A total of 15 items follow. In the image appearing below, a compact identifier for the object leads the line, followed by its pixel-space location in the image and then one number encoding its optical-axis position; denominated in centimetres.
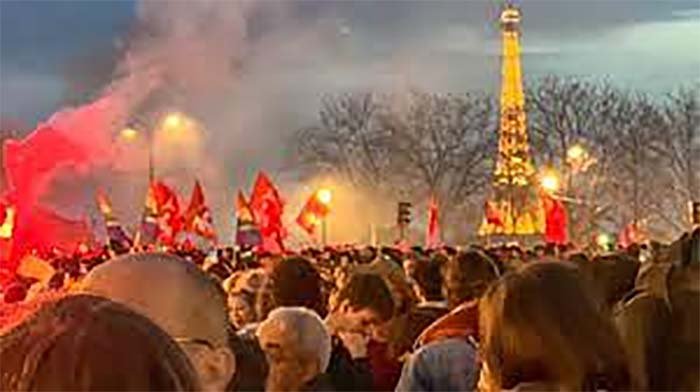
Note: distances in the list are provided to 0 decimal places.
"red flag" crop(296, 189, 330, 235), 3419
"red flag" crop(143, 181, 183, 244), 2869
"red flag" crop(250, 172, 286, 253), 2850
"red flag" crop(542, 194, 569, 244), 3447
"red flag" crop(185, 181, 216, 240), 3086
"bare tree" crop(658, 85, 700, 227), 6272
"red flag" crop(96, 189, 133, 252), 2574
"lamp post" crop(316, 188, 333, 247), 3592
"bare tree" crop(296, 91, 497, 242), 6488
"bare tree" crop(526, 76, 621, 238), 6319
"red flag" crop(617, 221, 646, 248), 4778
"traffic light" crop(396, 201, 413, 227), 3900
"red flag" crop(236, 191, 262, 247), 2481
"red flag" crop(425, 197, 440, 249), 3680
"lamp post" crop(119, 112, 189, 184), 4051
